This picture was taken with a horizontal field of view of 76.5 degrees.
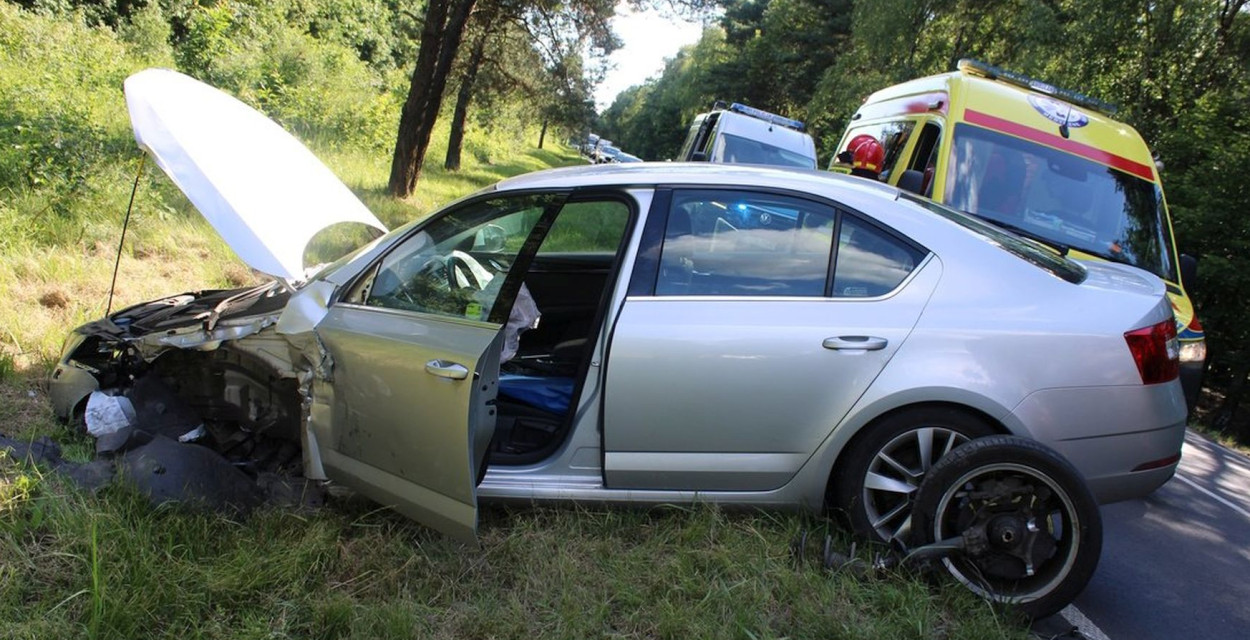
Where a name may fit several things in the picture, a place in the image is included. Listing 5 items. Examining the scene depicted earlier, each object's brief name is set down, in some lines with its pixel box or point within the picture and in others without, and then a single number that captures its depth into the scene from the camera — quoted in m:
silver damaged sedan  3.01
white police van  11.34
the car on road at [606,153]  43.34
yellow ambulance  5.84
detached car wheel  2.84
